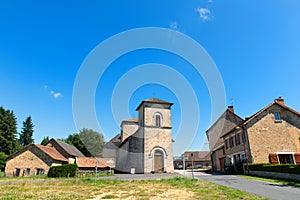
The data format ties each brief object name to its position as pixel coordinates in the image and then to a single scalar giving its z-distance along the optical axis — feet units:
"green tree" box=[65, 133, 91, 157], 178.60
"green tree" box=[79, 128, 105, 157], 176.51
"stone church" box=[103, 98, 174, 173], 82.30
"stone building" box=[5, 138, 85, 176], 81.25
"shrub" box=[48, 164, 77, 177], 62.85
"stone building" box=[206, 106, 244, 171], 86.33
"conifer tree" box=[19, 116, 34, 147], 184.88
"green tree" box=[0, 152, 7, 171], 110.80
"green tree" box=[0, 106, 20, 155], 141.79
